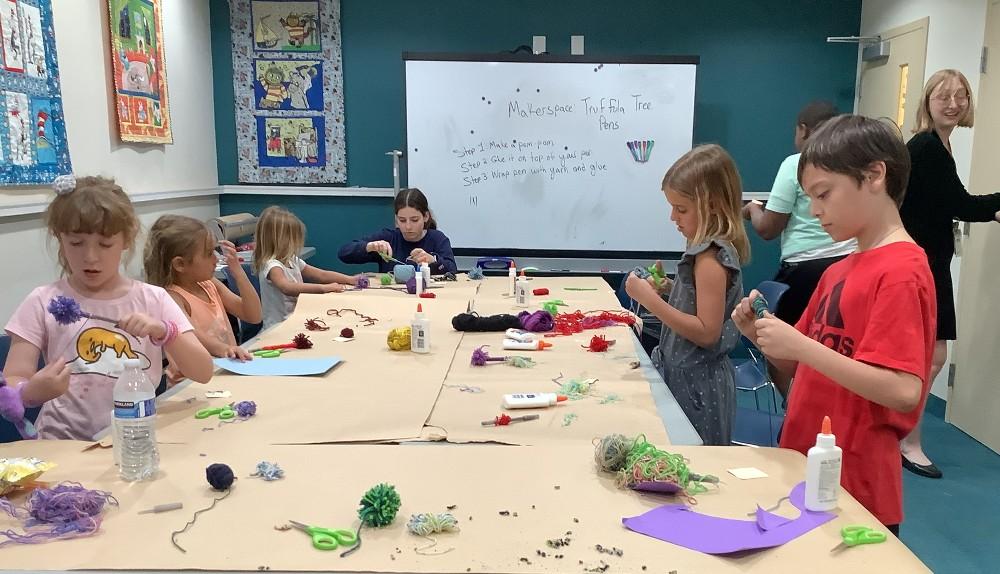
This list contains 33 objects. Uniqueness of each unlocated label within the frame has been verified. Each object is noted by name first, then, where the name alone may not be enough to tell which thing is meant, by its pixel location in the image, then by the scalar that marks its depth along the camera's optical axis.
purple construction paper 0.93
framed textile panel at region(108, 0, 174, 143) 3.39
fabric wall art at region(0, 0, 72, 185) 2.59
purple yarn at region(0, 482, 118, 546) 0.95
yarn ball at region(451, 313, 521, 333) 2.31
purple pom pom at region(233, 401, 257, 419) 1.45
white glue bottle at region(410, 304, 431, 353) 2.02
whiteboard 4.33
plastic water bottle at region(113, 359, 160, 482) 1.10
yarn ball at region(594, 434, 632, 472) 1.13
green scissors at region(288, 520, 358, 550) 0.93
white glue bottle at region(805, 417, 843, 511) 0.99
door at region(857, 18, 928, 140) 3.78
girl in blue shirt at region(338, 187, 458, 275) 3.59
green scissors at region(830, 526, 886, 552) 0.92
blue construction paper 1.78
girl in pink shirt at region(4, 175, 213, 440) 1.51
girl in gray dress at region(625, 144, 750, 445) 1.75
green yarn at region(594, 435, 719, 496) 1.08
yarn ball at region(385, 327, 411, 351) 2.04
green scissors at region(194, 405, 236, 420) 1.44
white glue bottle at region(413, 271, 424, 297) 2.98
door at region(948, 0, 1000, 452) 3.16
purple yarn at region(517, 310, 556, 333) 2.30
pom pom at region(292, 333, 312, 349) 2.07
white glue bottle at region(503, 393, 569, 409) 1.52
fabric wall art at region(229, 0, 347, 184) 4.51
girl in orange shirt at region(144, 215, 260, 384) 2.16
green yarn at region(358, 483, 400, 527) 0.97
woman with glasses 2.73
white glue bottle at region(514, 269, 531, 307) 2.79
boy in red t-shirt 1.12
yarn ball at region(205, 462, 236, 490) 1.07
